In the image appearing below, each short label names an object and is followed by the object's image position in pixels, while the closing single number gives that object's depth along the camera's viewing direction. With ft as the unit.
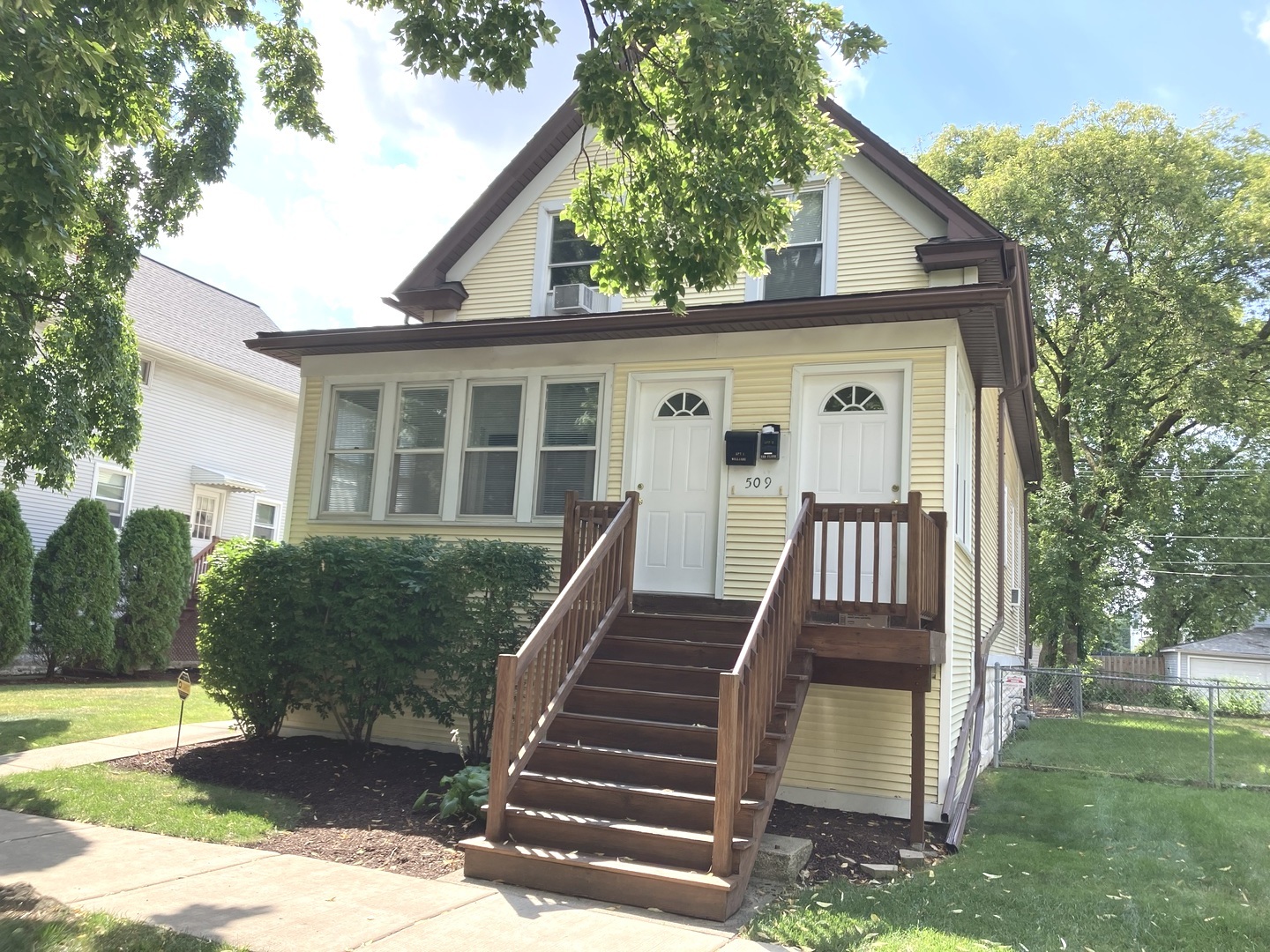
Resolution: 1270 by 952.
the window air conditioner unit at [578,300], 33.88
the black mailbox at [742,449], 28.14
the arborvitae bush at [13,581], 43.80
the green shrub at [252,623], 28.12
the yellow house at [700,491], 18.99
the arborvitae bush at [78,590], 47.21
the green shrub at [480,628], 26.78
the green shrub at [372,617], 27.02
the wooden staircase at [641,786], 16.81
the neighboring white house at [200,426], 58.03
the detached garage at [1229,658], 106.76
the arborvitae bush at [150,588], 51.08
